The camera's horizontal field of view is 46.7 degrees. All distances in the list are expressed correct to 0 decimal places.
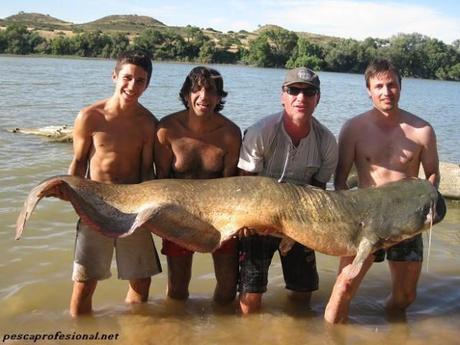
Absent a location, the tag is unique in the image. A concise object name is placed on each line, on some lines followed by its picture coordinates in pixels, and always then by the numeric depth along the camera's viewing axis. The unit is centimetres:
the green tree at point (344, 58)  7719
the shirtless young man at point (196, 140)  430
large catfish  382
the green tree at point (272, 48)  7925
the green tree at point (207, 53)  7775
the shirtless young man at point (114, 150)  420
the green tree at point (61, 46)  7062
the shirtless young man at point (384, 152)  429
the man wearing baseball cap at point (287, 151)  411
